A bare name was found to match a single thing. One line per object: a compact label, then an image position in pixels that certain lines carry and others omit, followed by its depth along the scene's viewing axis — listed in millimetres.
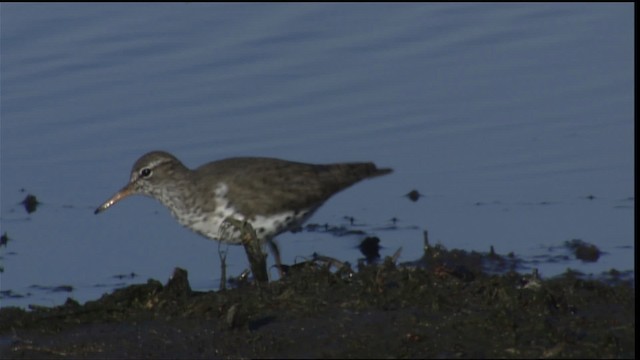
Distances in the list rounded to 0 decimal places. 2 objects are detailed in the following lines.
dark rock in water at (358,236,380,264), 10297
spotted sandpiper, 9438
